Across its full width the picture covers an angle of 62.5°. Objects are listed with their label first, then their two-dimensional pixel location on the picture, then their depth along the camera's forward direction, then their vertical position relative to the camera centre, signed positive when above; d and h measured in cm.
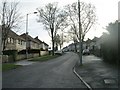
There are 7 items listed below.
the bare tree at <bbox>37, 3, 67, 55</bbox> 2645 +745
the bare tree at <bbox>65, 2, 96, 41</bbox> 2009 +584
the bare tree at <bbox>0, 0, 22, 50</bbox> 1412 +346
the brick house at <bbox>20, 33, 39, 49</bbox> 3482 +87
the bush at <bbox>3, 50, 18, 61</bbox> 1637 -119
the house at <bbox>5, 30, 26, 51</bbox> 2299 +94
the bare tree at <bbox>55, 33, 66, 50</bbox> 4405 +220
